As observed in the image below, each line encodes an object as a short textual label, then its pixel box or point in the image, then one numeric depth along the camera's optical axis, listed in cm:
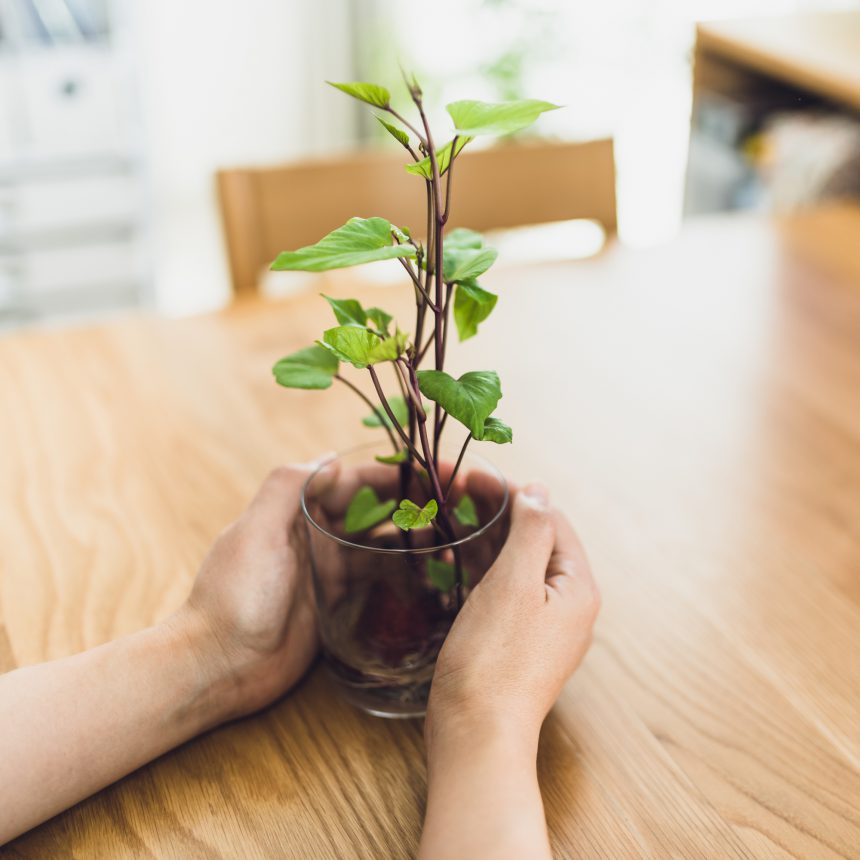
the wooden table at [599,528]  59
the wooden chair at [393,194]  128
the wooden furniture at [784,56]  179
